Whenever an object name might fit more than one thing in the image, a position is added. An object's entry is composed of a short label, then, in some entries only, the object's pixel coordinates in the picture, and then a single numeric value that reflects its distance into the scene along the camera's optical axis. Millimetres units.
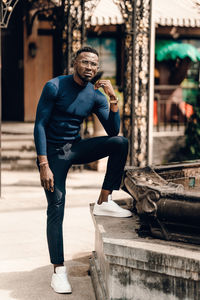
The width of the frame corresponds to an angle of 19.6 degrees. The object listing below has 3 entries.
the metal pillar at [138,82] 10133
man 4320
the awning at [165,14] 13414
